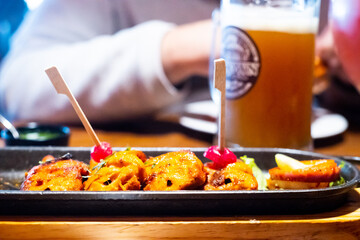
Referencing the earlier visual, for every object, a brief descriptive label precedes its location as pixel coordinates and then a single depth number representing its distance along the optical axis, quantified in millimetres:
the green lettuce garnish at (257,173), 458
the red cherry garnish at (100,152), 445
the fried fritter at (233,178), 408
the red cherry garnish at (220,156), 440
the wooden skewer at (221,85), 415
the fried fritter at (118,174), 404
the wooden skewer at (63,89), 421
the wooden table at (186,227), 373
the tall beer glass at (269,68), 523
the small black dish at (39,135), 549
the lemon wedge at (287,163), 424
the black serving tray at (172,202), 377
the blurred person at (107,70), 760
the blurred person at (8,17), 1412
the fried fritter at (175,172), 402
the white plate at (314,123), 609
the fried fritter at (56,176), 409
